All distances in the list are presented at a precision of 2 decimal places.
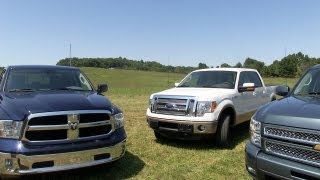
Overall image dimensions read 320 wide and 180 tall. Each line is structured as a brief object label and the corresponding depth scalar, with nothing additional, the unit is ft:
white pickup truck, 15.09
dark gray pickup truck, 7.82
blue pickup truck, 9.85
